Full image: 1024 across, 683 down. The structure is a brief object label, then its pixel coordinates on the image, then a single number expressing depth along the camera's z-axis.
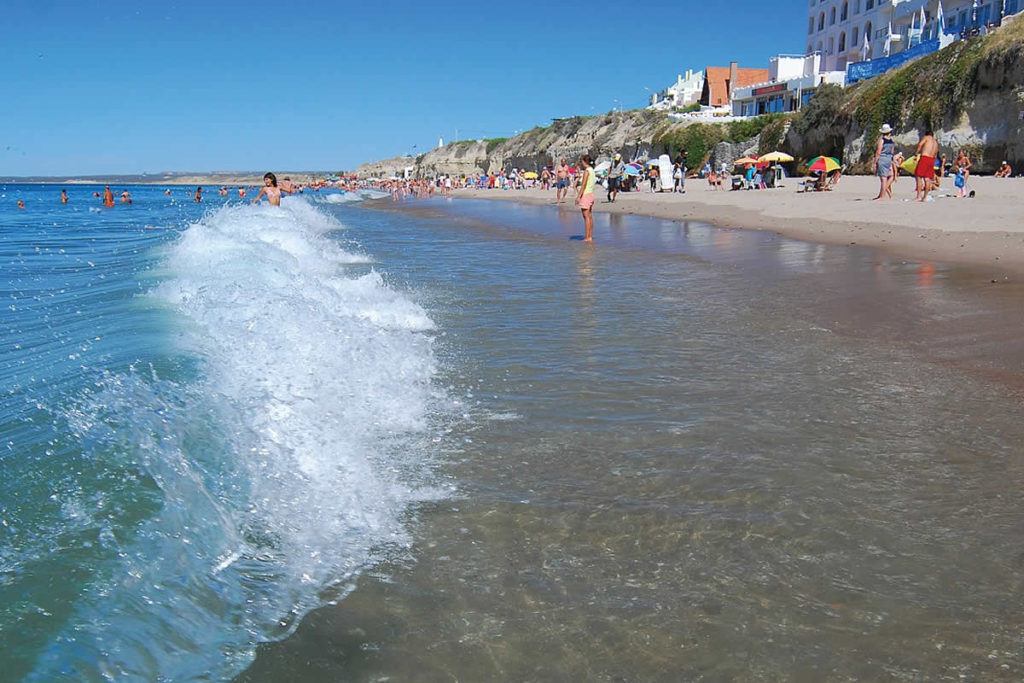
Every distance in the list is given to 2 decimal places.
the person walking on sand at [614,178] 32.34
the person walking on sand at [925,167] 16.23
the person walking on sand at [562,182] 36.70
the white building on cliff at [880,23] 42.91
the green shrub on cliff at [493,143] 112.72
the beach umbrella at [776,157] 33.97
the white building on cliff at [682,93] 86.69
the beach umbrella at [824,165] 26.97
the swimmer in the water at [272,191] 18.33
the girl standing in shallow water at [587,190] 14.19
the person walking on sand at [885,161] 17.52
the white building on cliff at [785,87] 53.56
